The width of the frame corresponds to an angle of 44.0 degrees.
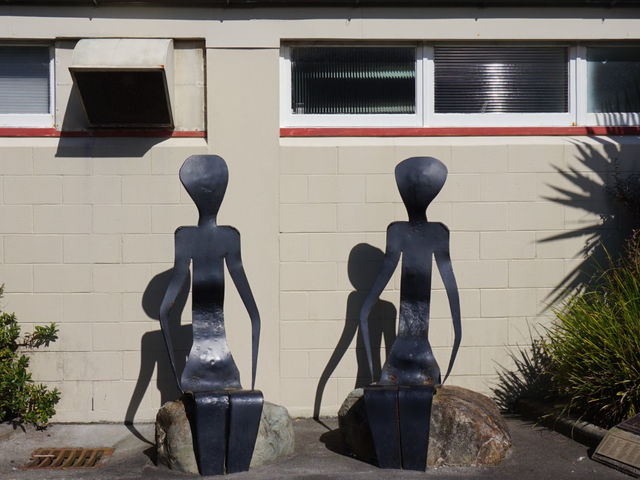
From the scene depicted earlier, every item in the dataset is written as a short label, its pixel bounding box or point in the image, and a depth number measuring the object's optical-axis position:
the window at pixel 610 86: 6.68
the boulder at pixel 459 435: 5.16
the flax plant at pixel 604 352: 5.43
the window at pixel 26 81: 6.43
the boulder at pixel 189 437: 5.12
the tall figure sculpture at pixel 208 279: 5.41
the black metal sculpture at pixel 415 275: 5.55
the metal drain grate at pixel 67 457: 5.38
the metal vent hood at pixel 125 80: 6.00
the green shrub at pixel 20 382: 5.94
